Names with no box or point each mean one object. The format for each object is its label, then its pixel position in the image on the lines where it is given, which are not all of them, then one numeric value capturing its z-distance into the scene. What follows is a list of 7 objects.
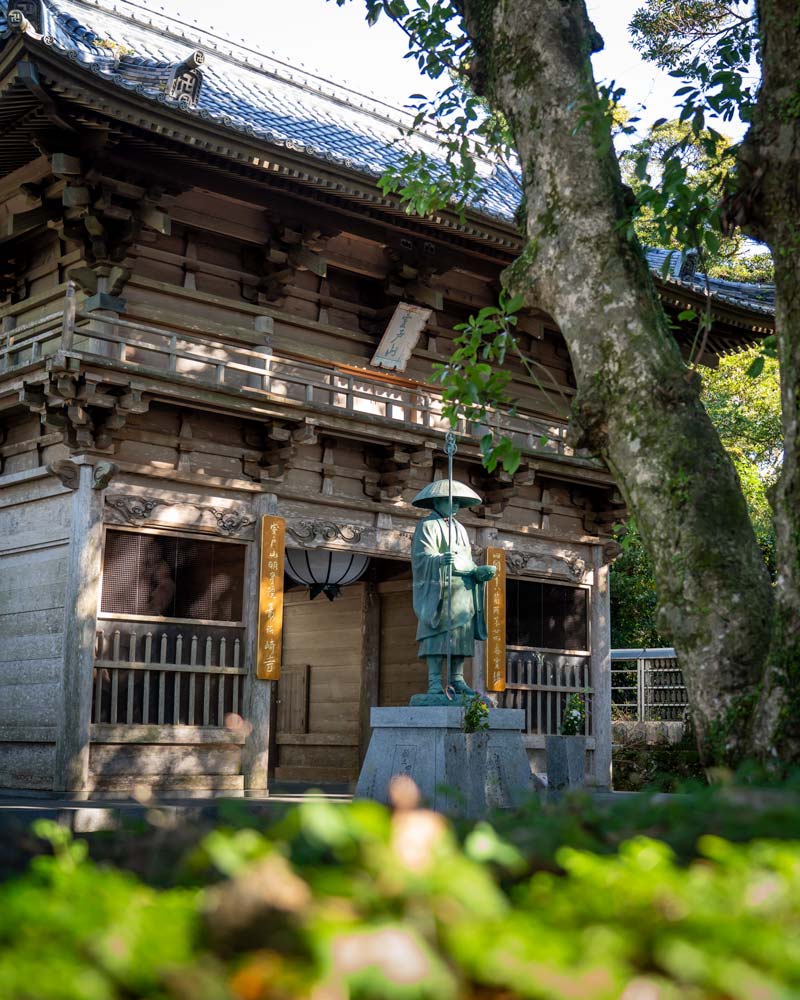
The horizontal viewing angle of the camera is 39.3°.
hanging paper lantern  12.95
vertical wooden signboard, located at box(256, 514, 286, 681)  11.38
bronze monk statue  9.65
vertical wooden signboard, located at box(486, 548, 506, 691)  13.13
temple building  10.43
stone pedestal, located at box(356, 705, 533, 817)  8.87
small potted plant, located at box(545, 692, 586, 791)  11.58
